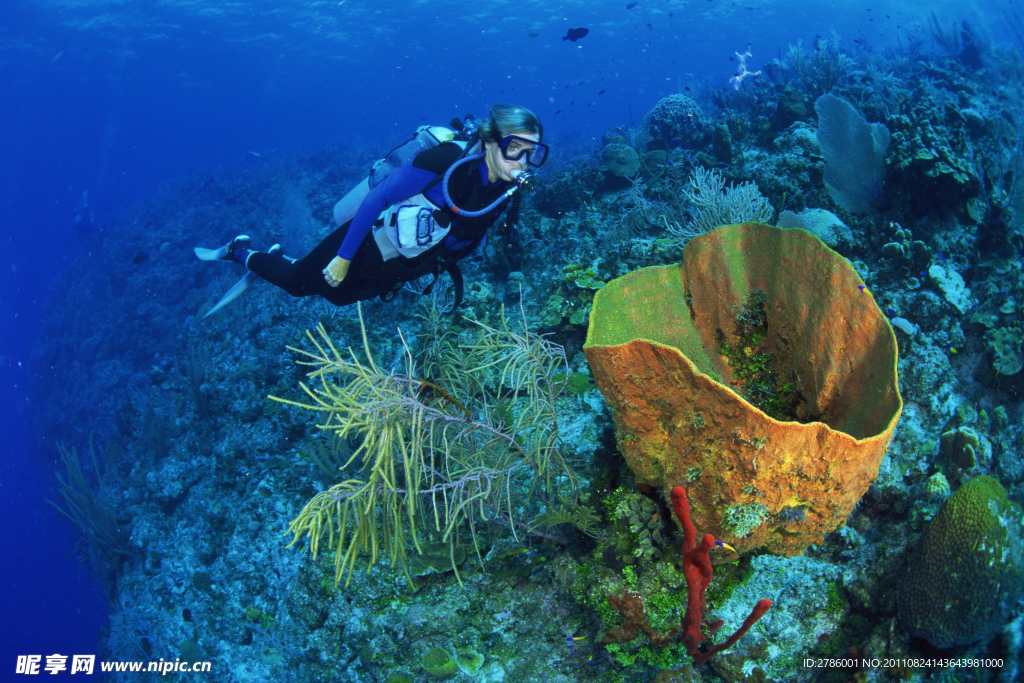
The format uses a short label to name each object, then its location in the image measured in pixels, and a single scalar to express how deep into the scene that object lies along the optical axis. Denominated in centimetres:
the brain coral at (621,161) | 761
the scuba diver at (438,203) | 368
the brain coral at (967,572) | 191
